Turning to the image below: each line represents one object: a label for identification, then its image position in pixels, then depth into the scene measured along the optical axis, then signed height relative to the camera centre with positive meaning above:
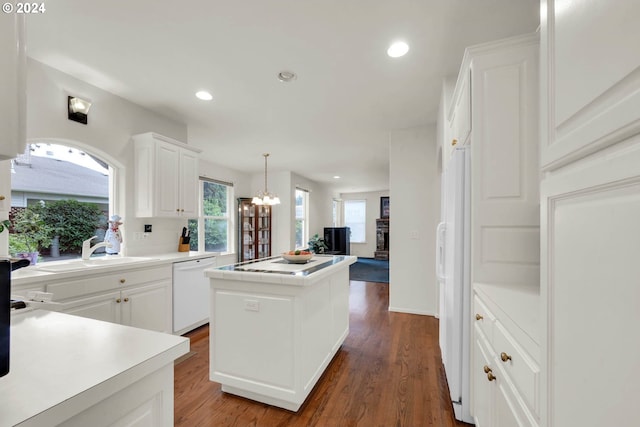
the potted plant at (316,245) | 7.88 -0.93
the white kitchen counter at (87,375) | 0.58 -0.41
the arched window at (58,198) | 2.32 +0.14
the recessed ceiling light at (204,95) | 2.74 +1.24
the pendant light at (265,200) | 4.64 +0.24
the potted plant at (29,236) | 2.23 -0.20
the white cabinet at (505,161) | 1.44 +0.29
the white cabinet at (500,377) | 0.79 -0.60
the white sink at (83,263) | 2.24 -0.47
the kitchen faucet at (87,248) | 2.61 -0.35
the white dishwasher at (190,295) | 2.98 -0.96
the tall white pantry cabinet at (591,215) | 0.40 +0.00
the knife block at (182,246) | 3.53 -0.44
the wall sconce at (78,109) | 2.47 +0.98
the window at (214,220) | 5.25 -0.15
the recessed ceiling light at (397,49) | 2.01 +1.27
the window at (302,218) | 7.70 -0.13
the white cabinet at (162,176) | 2.96 +0.43
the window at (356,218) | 10.05 -0.16
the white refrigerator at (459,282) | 1.63 -0.42
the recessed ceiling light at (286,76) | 2.40 +1.26
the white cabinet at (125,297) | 2.12 -0.76
